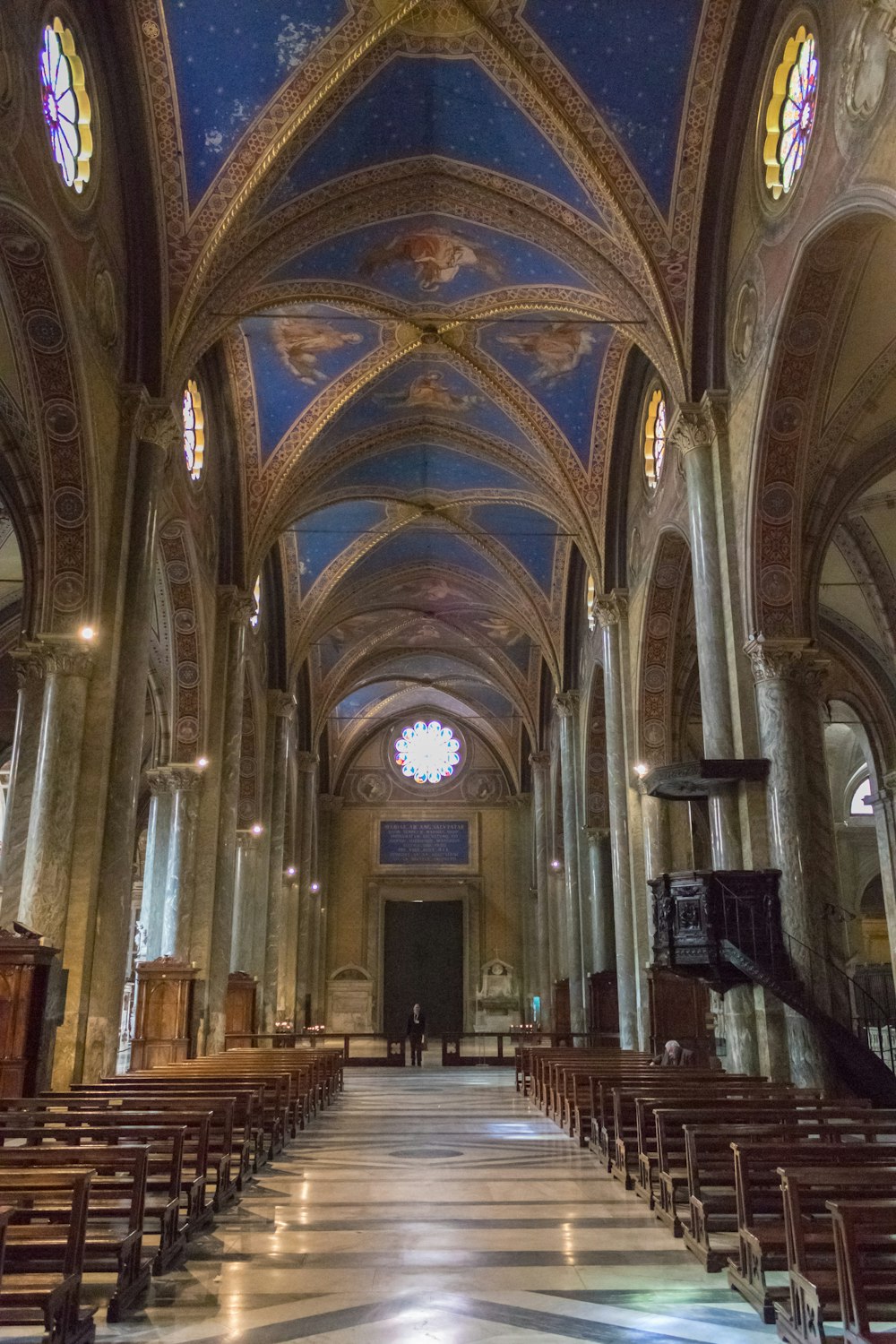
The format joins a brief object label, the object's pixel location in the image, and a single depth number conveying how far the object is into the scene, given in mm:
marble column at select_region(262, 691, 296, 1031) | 26219
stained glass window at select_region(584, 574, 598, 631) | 22673
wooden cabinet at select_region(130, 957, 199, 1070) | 17000
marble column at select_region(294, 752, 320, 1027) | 33000
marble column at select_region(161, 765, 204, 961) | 18250
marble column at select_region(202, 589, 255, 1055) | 18844
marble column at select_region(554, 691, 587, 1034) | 25062
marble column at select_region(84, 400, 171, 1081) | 12445
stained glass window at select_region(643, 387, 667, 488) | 18328
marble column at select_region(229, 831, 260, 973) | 24062
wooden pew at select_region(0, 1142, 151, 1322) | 4938
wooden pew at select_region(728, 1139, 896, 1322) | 5188
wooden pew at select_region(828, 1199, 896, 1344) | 3928
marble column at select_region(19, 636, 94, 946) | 12031
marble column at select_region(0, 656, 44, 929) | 12461
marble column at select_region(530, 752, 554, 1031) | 33125
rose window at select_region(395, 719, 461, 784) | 41594
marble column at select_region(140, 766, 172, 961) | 18953
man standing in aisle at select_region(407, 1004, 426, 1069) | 26688
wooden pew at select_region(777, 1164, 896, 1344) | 4523
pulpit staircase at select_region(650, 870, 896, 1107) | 11219
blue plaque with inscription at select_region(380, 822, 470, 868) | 40688
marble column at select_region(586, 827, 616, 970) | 23203
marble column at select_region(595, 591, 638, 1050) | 19109
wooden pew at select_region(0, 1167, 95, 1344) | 4258
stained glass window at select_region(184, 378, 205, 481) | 18389
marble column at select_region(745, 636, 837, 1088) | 11688
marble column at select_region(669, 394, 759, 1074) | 12578
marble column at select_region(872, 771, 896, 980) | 22984
